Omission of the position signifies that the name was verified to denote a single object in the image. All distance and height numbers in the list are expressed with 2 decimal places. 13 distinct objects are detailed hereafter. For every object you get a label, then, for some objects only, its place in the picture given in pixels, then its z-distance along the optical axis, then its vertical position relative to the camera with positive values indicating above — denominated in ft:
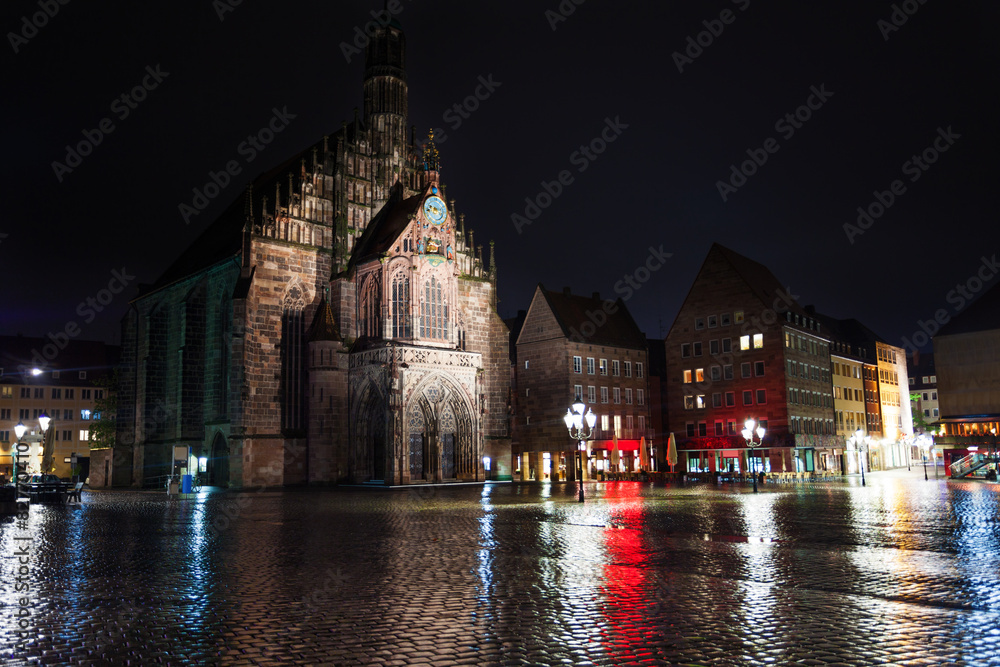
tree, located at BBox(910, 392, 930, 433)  354.54 +14.18
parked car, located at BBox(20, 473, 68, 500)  104.14 -3.57
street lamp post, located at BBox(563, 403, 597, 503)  104.87 +4.08
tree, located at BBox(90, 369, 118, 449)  189.06 +10.28
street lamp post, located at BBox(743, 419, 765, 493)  132.46 +2.87
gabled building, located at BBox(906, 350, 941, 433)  397.80 +27.62
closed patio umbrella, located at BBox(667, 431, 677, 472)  176.06 -0.79
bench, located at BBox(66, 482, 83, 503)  104.83 -3.91
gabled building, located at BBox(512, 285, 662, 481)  216.74 +17.71
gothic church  147.95 +22.06
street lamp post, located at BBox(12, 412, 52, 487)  96.32 +3.87
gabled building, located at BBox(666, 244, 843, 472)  213.46 +19.84
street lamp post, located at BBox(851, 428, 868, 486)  160.56 +1.24
